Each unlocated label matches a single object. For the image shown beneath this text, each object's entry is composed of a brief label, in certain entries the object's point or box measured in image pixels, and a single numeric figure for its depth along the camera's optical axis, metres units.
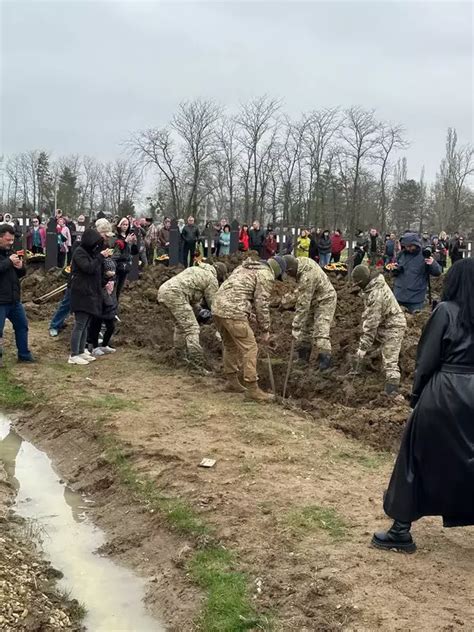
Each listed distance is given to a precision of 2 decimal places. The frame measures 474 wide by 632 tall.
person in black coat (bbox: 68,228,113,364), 9.62
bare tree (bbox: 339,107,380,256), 36.78
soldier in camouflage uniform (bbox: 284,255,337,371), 9.91
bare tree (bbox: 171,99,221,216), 38.25
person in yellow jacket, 21.02
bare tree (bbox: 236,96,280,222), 39.72
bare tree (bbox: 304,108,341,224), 39.88
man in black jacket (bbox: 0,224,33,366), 9.05
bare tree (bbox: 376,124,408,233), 37.16
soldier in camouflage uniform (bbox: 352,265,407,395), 8.62
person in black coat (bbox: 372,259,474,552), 3.98
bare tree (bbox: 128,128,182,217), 37.41
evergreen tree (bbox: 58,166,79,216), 52.16
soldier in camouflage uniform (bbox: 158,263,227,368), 9.71
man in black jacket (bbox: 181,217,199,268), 20.12
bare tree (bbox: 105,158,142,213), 54.94
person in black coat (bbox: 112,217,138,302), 11.67
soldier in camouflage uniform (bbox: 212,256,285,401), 8.46
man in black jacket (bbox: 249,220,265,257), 21.41
